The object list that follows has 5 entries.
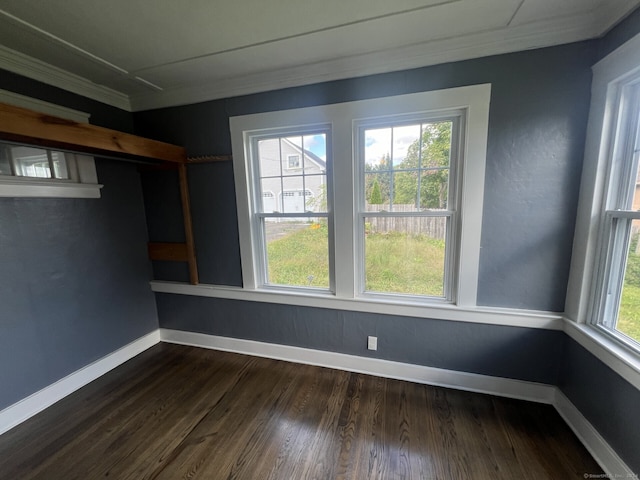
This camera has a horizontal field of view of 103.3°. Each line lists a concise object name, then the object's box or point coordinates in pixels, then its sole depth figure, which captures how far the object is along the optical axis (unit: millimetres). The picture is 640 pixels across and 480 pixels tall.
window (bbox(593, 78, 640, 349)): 1311
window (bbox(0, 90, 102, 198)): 1671
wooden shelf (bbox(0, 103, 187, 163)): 1297
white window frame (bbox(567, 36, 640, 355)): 1316
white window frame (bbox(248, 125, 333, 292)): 2080
